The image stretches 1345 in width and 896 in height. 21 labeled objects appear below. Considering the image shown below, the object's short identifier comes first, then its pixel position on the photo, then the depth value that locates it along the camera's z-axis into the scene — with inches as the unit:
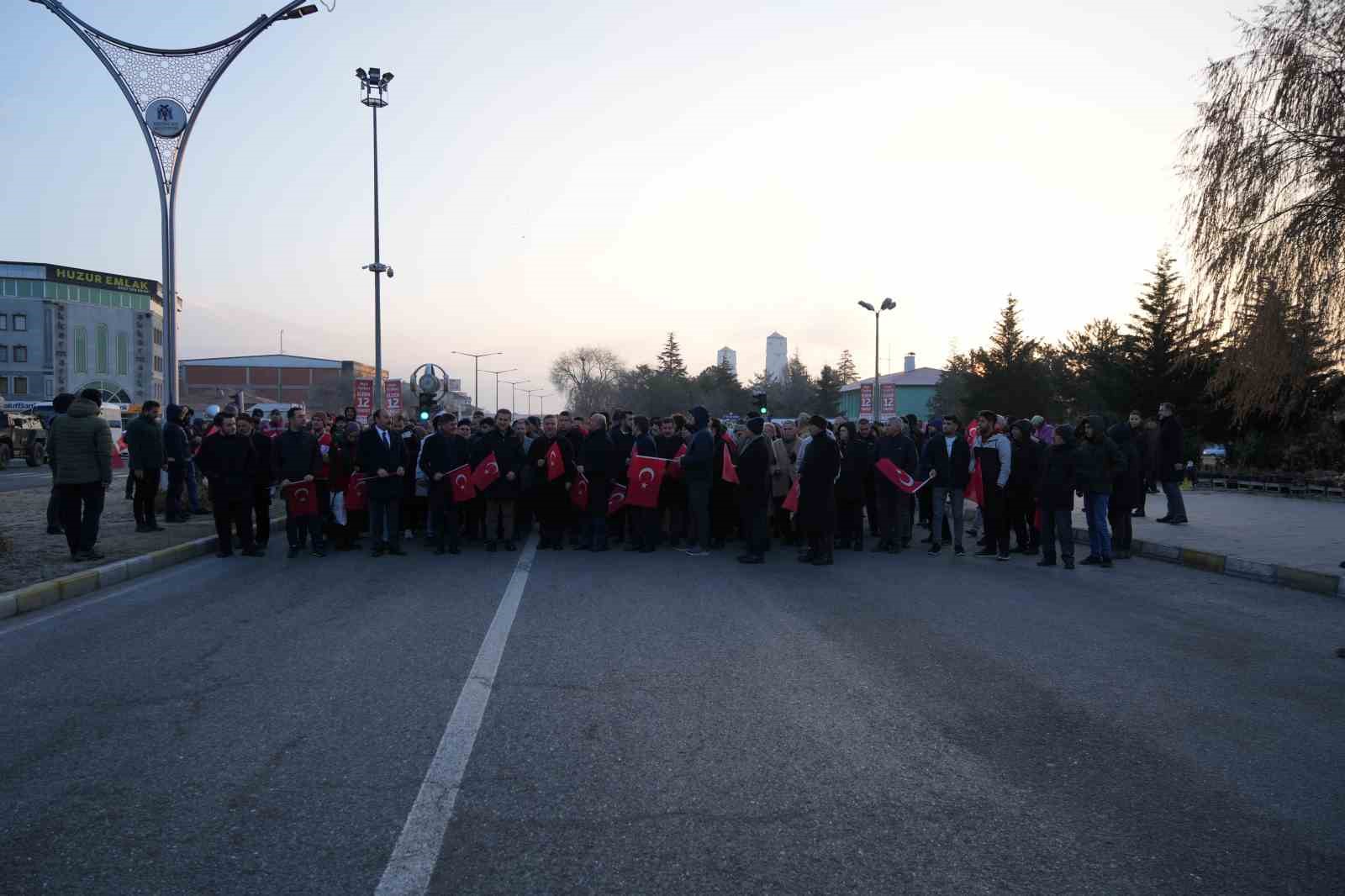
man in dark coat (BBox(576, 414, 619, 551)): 556.1
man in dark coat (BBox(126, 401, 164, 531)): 559.2
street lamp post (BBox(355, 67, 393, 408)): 1350.9
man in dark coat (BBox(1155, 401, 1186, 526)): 669.5
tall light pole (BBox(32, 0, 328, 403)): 620.7
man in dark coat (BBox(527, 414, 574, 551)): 562.6
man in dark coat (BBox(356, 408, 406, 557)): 529.0
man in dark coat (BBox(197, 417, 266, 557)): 504.4
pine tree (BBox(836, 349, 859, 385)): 6713.6
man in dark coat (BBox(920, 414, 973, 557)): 546.0
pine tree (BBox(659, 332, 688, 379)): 5458.7
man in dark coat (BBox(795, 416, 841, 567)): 510.6
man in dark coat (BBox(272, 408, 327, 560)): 523.8
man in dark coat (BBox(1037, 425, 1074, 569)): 495.8
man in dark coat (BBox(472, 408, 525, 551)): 553.6
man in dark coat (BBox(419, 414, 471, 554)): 542.3
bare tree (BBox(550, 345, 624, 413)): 5073.8
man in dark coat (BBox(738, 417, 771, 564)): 520.7
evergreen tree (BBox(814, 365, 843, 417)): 4178.2
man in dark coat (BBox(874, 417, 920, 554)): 567.8
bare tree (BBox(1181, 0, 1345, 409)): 610.9
